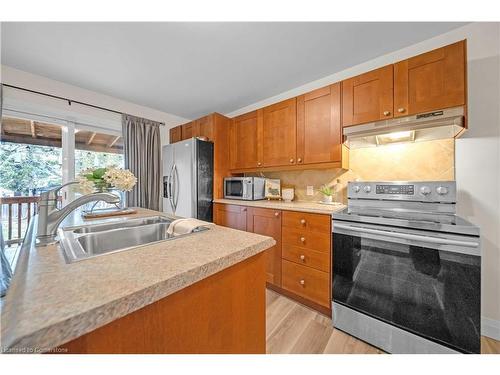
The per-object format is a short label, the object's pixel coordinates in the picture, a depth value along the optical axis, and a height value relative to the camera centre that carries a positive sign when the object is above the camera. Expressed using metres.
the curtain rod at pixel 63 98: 1.94 +1.02
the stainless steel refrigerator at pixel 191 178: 2.48 +0.11
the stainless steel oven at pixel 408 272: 1.06 -0.54
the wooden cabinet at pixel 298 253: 1.60 -0.61
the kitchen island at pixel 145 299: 0.34 -0.24
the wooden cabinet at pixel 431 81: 1.28 +0.77
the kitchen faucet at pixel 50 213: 0.74 -0.11
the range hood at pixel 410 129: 1.33 +0.46
